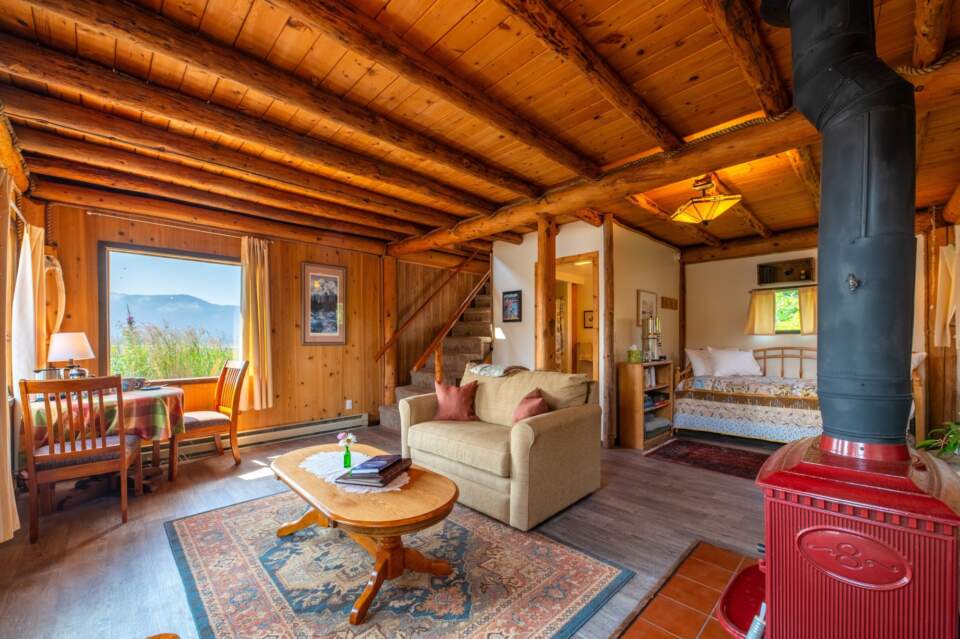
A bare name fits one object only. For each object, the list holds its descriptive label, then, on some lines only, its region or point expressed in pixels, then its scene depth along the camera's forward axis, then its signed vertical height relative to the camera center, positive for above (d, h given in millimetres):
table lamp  3098 -192
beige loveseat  2545 -892
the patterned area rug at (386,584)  1715 -1293
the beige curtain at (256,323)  4484 -11
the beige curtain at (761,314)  5643 +33
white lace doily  2049 -852
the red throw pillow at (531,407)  2860 -628
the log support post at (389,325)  5703 -65
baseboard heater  4109 -1299
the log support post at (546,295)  4078 +241
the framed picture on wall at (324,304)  5066 +221
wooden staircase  5557 -449
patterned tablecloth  2887 -668
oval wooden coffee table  1731 -857
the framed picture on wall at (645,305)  5215 +168
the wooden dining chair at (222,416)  3493 -864
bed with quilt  4430 -900
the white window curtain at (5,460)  2160 -737
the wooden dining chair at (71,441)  2389 -758
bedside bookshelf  4449 -980
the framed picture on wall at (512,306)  5465 +180
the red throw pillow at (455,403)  3418 -709
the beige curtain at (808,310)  5277 +79
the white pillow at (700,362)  5426 -608
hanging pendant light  3502 +987
